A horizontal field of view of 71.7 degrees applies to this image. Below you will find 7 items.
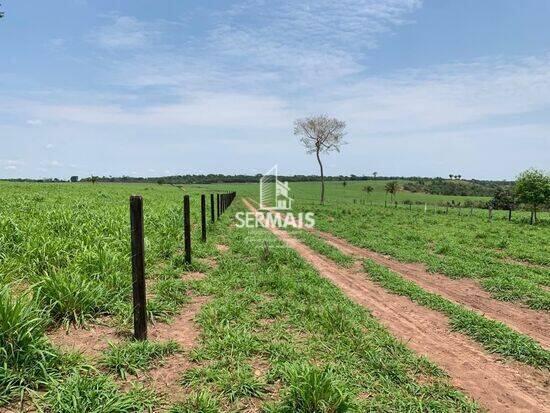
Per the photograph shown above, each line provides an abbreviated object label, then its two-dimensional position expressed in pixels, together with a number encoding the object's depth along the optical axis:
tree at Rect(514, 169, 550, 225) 30.94
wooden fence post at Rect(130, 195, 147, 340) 4.64
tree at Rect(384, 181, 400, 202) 66.19
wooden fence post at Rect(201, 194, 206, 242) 12.76
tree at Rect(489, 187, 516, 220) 66.38
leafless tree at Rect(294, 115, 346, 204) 50.28
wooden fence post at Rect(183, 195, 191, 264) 8.95
